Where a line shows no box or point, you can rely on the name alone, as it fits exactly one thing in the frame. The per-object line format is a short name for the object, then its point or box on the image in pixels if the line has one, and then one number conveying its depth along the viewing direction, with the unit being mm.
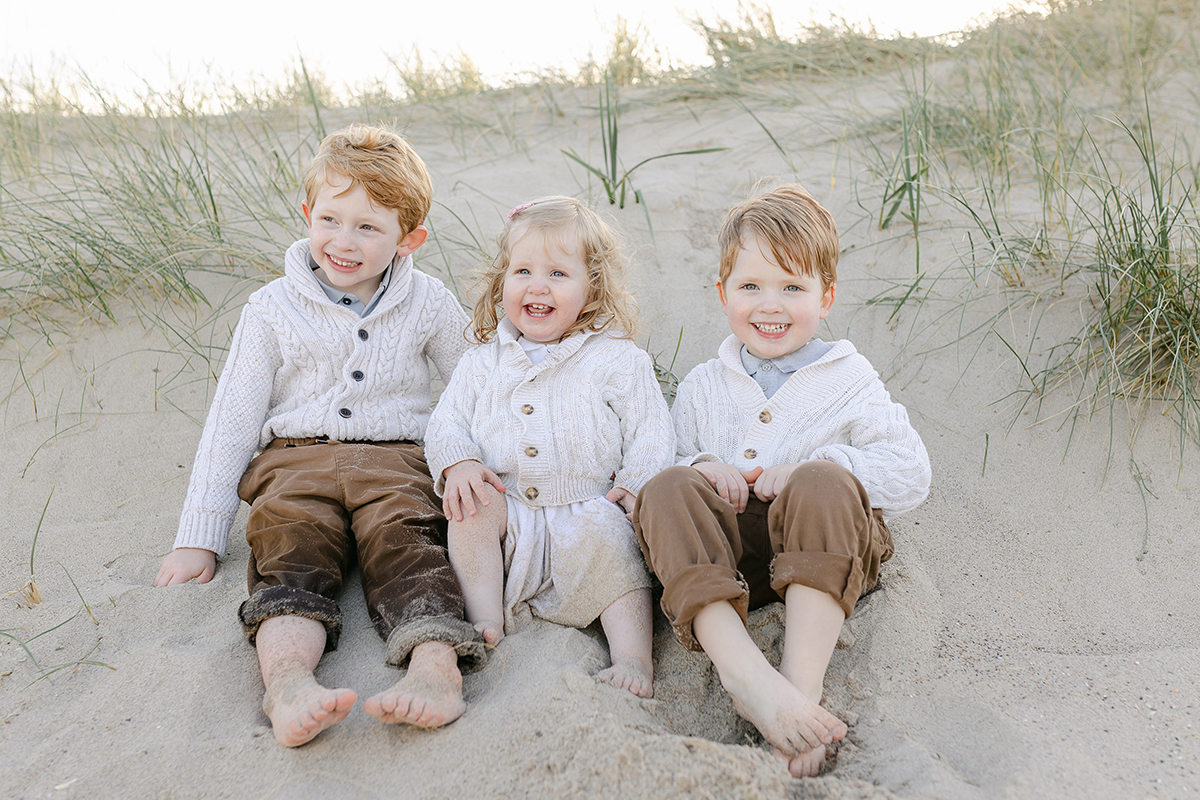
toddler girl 2295
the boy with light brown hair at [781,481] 1911
